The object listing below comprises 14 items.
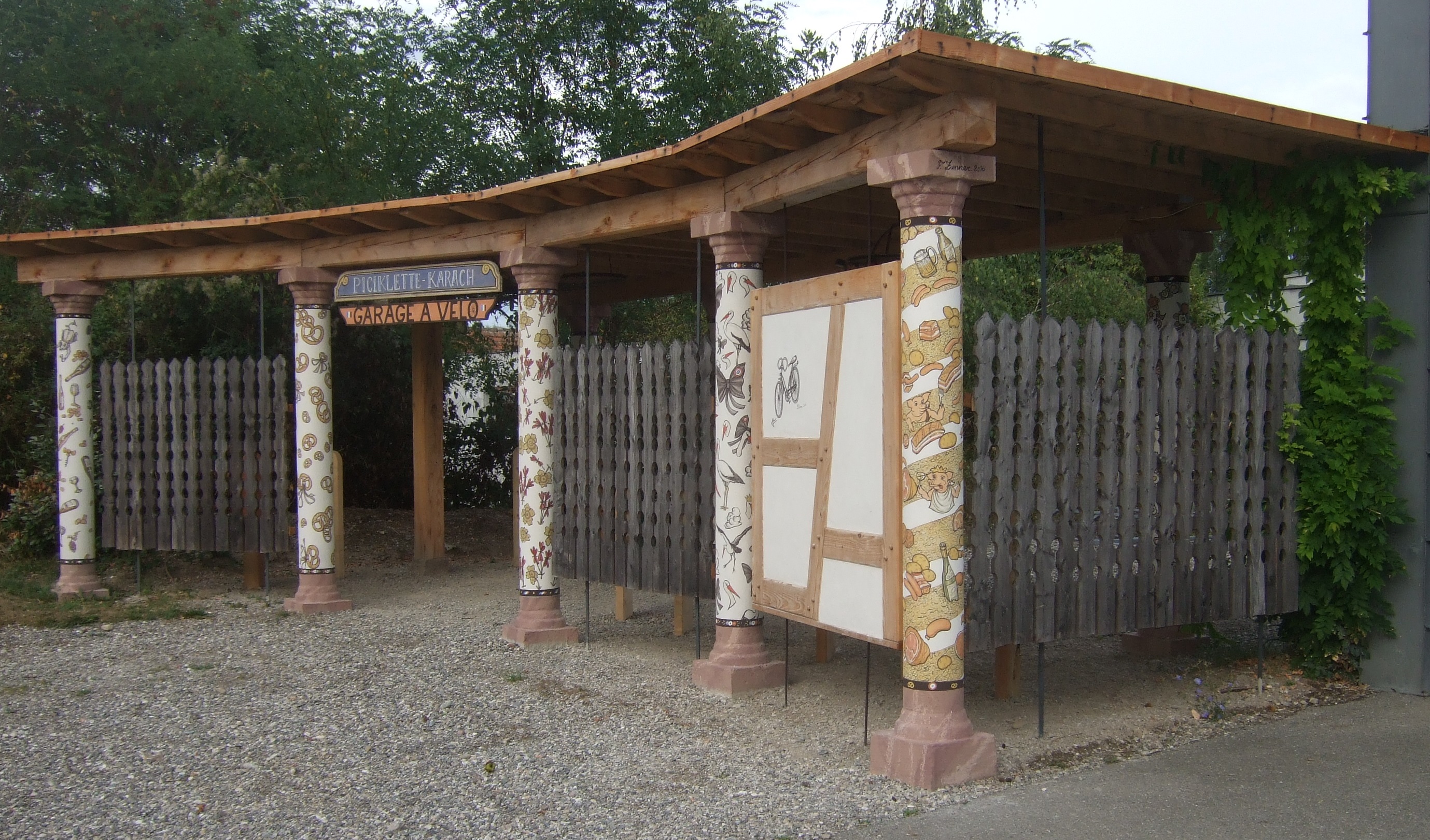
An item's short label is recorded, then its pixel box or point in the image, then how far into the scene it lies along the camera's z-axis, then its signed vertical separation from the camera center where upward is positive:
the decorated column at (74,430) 11.05 -0.29
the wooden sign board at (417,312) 9.10 +0.68
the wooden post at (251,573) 11.69 -1.72
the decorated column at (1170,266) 8.45 +0.94
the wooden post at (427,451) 12.87 -0.57
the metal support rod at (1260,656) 6.84 -1.51
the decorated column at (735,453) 7.15 -0.34
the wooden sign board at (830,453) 5.66 -0.29
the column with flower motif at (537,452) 8.88 -0.41
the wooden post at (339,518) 11.02 -1.12
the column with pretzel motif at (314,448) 10.32 -0.44
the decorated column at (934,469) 5.40 -0.33
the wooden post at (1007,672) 6.94 -1.63
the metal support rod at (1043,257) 5.58 +0.67
